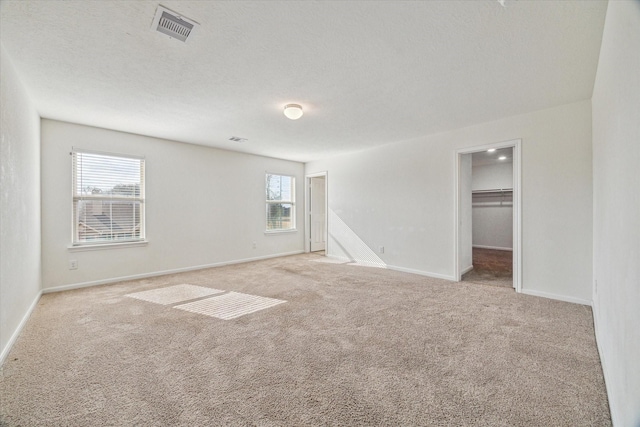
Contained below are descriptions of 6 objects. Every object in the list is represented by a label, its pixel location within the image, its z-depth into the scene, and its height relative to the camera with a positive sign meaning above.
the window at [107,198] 4.06 +0.25
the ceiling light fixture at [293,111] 3.27 +1.24
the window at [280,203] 6.60 +0.26
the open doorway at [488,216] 3.79 -0.08
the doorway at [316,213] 7.28 +0.00
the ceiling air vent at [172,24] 1.80 +1.32
